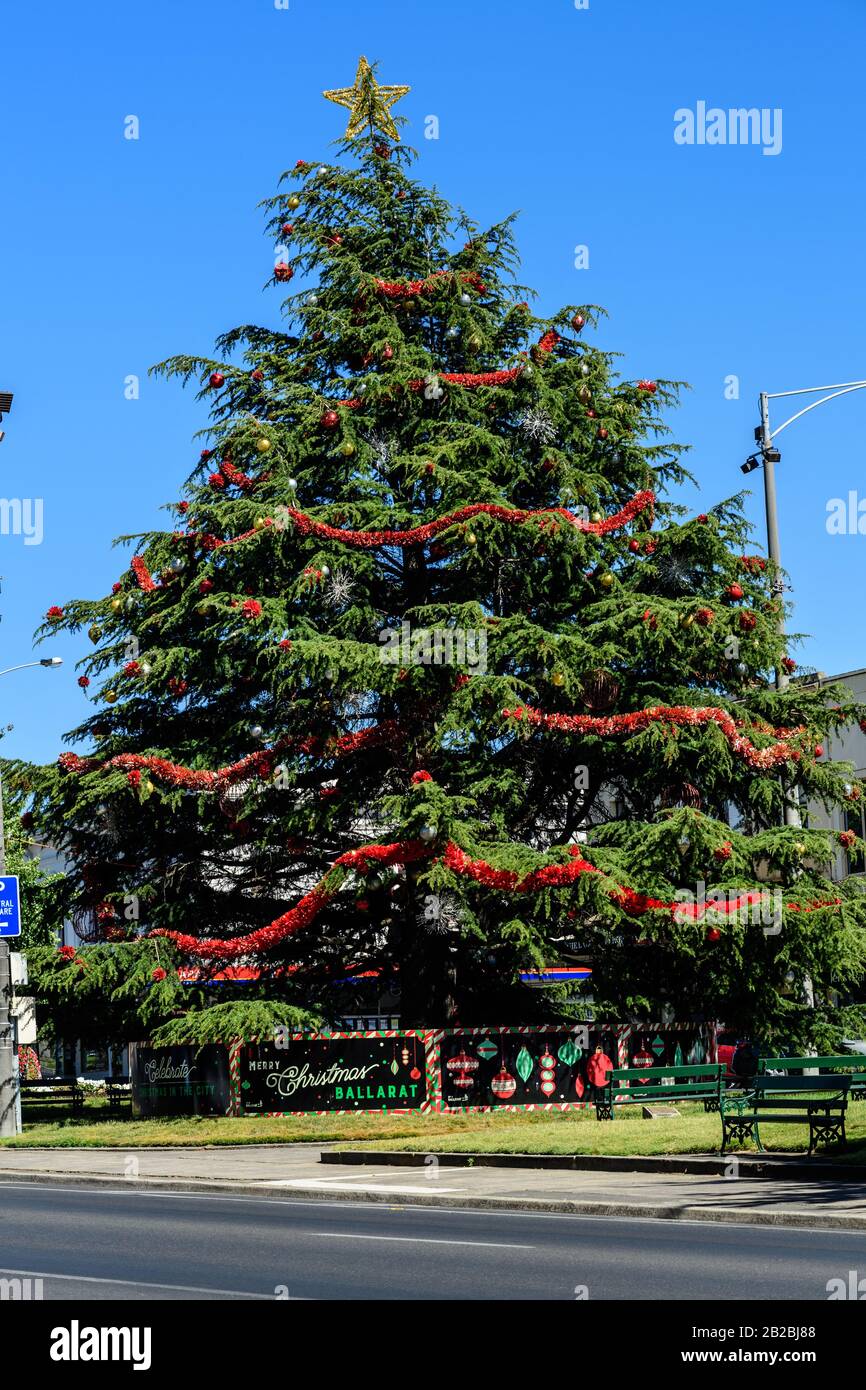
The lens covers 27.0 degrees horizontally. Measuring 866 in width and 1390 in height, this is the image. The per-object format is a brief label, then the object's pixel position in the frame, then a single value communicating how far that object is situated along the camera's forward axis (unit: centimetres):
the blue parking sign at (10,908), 3109
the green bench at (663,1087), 2488
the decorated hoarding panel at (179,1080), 3105
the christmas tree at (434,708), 3162
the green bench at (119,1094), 3700
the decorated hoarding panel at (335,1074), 2969
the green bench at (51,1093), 4116
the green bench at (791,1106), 1905
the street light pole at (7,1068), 3173
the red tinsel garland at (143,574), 3609
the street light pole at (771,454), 2681
